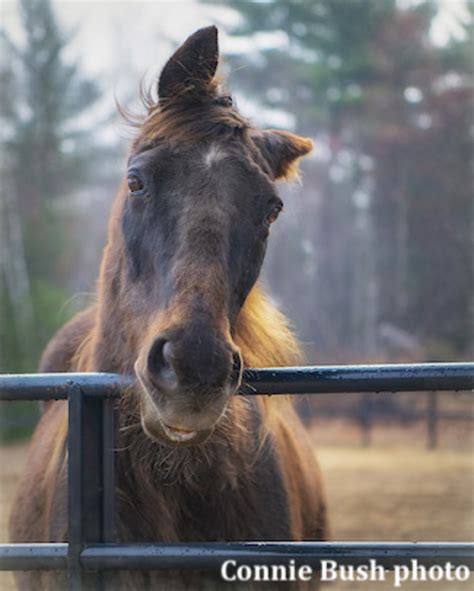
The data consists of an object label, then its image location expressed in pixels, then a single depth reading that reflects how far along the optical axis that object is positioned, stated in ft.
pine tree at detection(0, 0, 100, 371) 88.17
